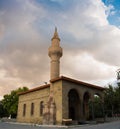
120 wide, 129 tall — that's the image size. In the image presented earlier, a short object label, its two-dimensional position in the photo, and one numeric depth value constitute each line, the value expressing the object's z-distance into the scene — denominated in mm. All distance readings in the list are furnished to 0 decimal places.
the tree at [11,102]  29930
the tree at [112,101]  21758
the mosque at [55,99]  13870
